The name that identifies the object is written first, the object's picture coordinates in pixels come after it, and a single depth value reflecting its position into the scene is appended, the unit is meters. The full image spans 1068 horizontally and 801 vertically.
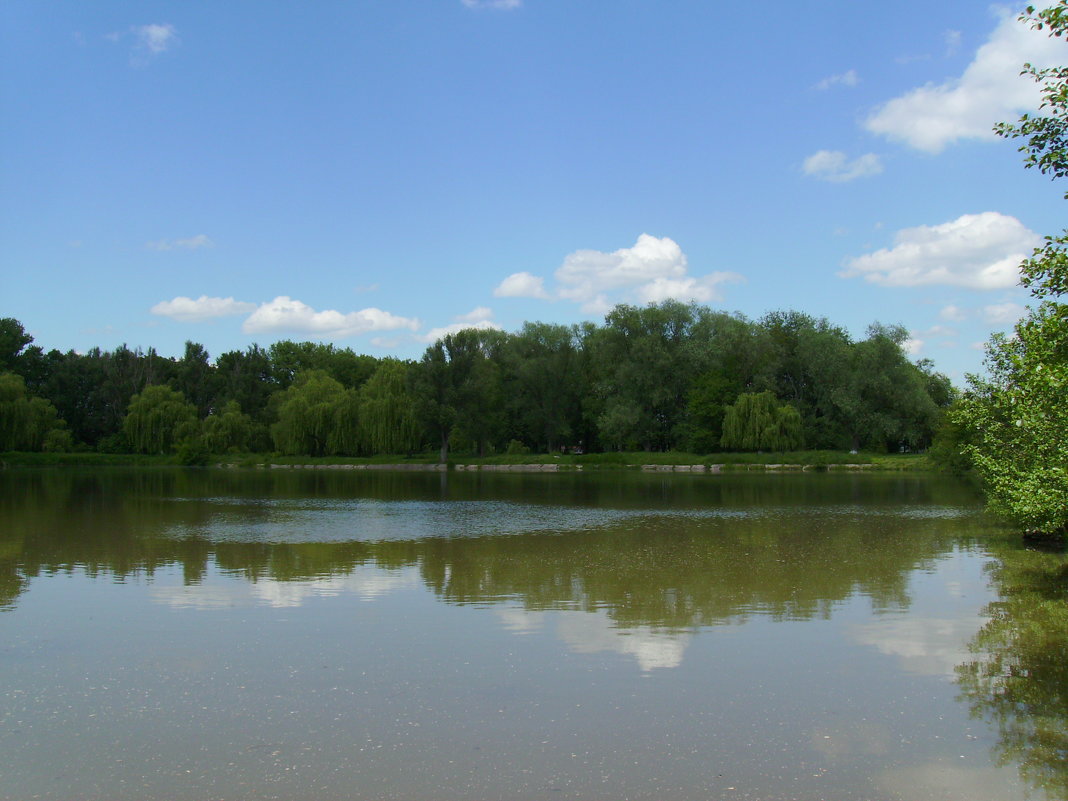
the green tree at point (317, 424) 69.19
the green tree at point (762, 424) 60.88
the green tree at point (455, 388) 66.00
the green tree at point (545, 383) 70.00
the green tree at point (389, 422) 67.50
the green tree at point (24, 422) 64.56
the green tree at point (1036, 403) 8.30
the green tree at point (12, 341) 84.19
